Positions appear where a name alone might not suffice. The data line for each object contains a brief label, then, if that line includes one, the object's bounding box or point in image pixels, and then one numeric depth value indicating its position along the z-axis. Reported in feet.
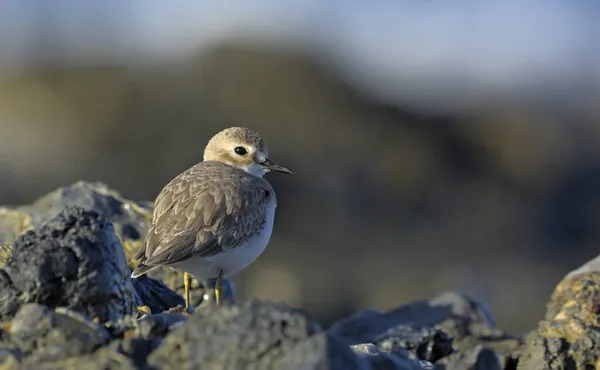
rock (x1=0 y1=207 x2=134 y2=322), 28.76
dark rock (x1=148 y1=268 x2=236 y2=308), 47.62
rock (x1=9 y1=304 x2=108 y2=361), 24.74
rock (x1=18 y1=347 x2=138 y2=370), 23.48
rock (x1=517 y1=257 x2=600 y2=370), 42.86
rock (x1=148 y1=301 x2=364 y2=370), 22.70
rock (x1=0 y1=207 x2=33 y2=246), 53.21
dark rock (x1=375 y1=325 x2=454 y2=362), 45.11
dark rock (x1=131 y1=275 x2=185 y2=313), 41.34
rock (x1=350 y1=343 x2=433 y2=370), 26.94
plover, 42.91
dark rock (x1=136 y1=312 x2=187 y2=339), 26.32
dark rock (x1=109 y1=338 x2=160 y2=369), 24.12
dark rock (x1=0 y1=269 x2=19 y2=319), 28.60
